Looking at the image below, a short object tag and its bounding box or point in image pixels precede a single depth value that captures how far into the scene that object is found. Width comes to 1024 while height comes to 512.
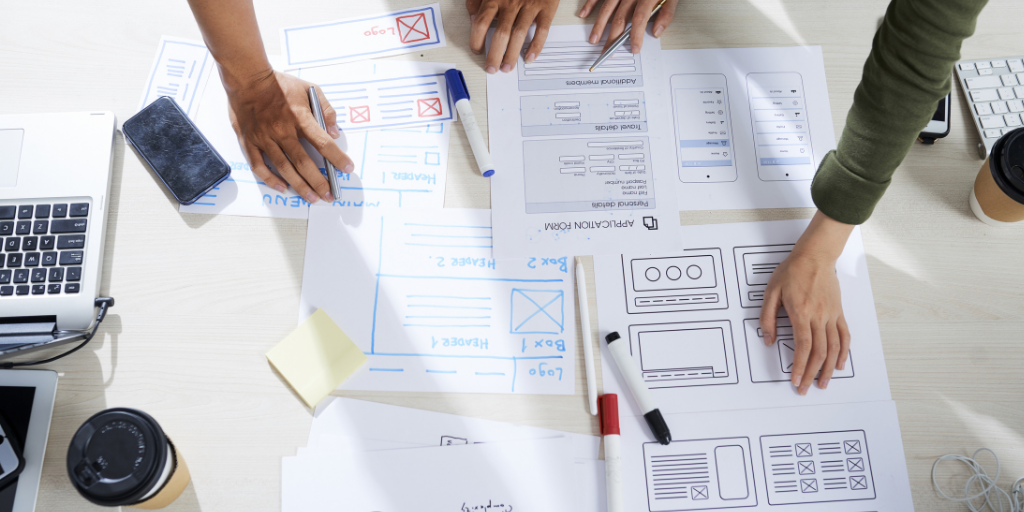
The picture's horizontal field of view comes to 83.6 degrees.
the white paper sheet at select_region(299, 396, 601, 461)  0.69
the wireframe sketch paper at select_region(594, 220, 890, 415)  0.72
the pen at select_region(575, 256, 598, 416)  0.71
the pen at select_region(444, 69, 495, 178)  0.80
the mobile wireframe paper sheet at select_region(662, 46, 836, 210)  0.81
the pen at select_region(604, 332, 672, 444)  0.69
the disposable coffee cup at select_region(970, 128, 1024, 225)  0.74
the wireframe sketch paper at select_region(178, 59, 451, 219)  0.79
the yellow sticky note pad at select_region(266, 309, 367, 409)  0.71
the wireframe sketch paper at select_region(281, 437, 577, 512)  0.67
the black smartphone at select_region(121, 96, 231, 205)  0.78
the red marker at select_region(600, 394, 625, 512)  0.67
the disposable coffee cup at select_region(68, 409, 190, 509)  0.58
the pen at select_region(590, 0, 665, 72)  0.85
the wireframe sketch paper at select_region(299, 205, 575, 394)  0.72
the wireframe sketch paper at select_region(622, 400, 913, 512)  0.69
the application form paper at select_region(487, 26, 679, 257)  0.79
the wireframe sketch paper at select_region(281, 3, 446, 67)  0.85
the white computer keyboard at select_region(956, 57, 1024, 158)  0.82
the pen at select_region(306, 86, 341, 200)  0.78
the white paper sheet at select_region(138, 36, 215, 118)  0.83
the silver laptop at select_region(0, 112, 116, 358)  0.71
